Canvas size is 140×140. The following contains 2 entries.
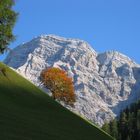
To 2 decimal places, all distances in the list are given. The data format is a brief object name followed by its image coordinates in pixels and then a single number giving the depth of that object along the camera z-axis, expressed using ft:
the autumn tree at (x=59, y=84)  385.29
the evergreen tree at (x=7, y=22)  210.86
